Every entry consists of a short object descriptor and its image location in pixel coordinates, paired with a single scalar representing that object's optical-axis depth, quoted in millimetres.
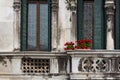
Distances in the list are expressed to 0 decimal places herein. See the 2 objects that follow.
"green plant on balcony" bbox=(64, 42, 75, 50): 21872
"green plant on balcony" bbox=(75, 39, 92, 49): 21641
